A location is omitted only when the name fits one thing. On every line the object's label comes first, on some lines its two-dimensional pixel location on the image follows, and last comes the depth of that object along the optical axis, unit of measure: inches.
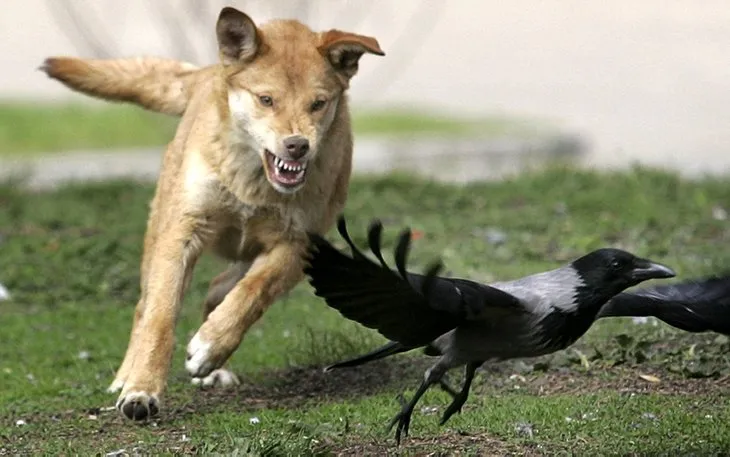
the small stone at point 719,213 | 824.3
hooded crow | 367.6
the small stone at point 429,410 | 474.2
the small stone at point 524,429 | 429.7
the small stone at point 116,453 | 424.8
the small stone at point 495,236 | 776.3
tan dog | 492.3
